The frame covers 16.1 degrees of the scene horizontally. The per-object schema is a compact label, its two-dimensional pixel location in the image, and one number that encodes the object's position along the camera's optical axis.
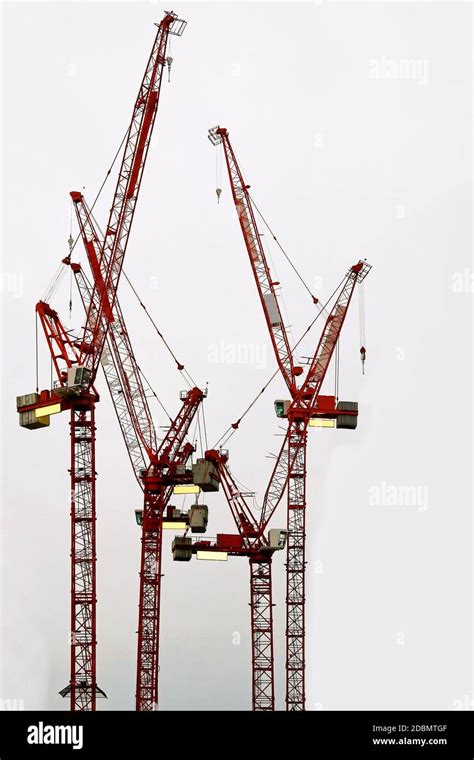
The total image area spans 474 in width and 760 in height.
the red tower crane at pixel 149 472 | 132.62
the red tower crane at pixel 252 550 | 140.50
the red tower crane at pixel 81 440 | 120.44
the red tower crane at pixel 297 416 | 137.75
